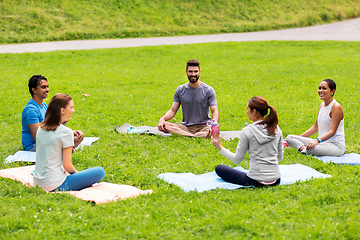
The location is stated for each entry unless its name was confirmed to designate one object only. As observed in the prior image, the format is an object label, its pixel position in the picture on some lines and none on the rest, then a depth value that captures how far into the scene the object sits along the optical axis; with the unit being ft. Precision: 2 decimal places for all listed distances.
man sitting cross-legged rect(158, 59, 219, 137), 56.85
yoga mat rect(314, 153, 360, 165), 45.62
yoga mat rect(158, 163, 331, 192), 37.78
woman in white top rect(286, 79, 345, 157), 47.39
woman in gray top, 34.12
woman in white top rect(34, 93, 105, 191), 34.55
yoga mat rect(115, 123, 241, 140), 58.37
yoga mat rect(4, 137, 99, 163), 47.03
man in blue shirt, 47.09
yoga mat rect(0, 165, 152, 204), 34.68
